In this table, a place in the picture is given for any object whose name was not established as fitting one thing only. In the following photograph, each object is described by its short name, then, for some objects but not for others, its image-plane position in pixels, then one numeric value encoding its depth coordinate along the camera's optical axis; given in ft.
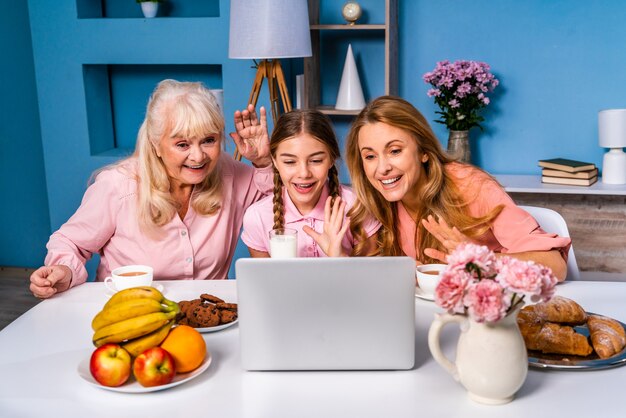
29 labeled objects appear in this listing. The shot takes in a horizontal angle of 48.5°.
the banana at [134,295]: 4.11
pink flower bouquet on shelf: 10.44
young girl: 6.38
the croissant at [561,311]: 4.33
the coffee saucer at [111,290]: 5.50
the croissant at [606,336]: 4.12
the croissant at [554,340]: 4.13
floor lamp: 9.37
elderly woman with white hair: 6.40
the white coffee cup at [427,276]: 5.11
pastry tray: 3.98
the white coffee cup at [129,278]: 5.28
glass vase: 10.75
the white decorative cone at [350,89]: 10.87
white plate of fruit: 3.82
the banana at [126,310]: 4.02
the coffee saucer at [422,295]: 5.18
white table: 3.65
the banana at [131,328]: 3.94
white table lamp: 10.06
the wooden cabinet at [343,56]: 10.51
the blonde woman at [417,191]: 6.10
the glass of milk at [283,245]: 5.37
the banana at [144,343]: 3.96
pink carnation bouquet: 3.37
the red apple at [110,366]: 3.84
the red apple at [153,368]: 3.82
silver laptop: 3.89
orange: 4.00
